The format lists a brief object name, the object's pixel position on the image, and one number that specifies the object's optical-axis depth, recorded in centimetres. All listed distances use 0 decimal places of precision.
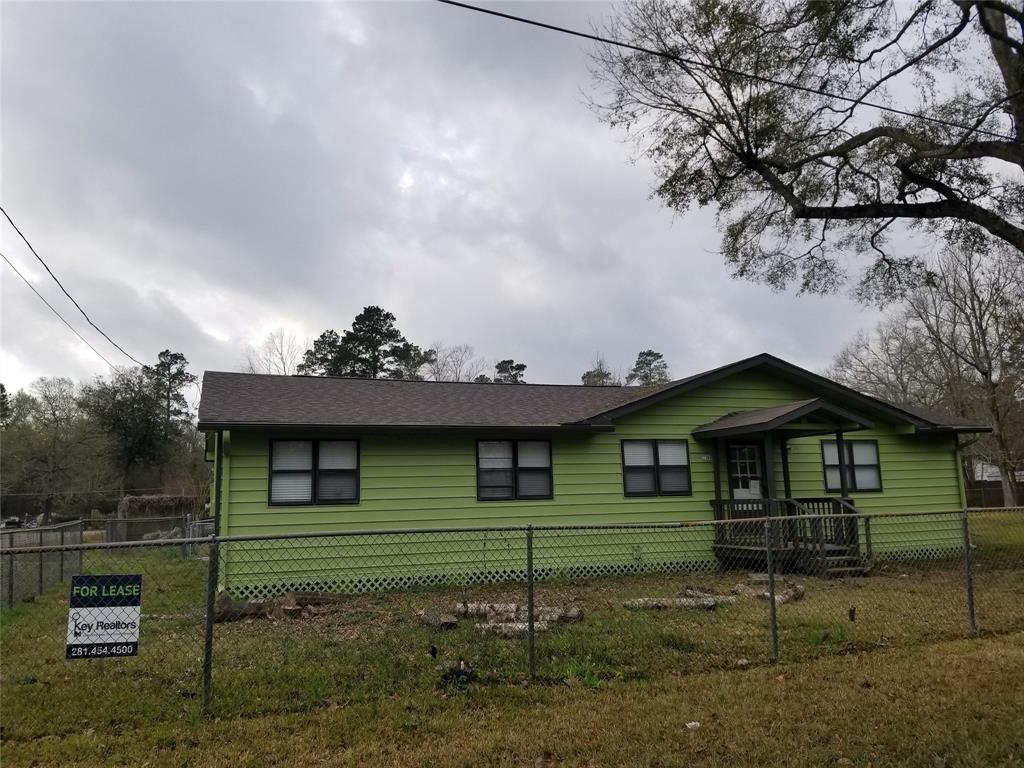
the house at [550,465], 1066
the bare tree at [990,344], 2767
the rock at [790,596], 871
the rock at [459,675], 523
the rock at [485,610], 770
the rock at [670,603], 751
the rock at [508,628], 670
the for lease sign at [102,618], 448
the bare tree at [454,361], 4581
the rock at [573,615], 730
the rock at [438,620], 687
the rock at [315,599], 902
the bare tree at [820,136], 938
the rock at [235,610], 812
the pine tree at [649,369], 5778
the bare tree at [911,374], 3200
